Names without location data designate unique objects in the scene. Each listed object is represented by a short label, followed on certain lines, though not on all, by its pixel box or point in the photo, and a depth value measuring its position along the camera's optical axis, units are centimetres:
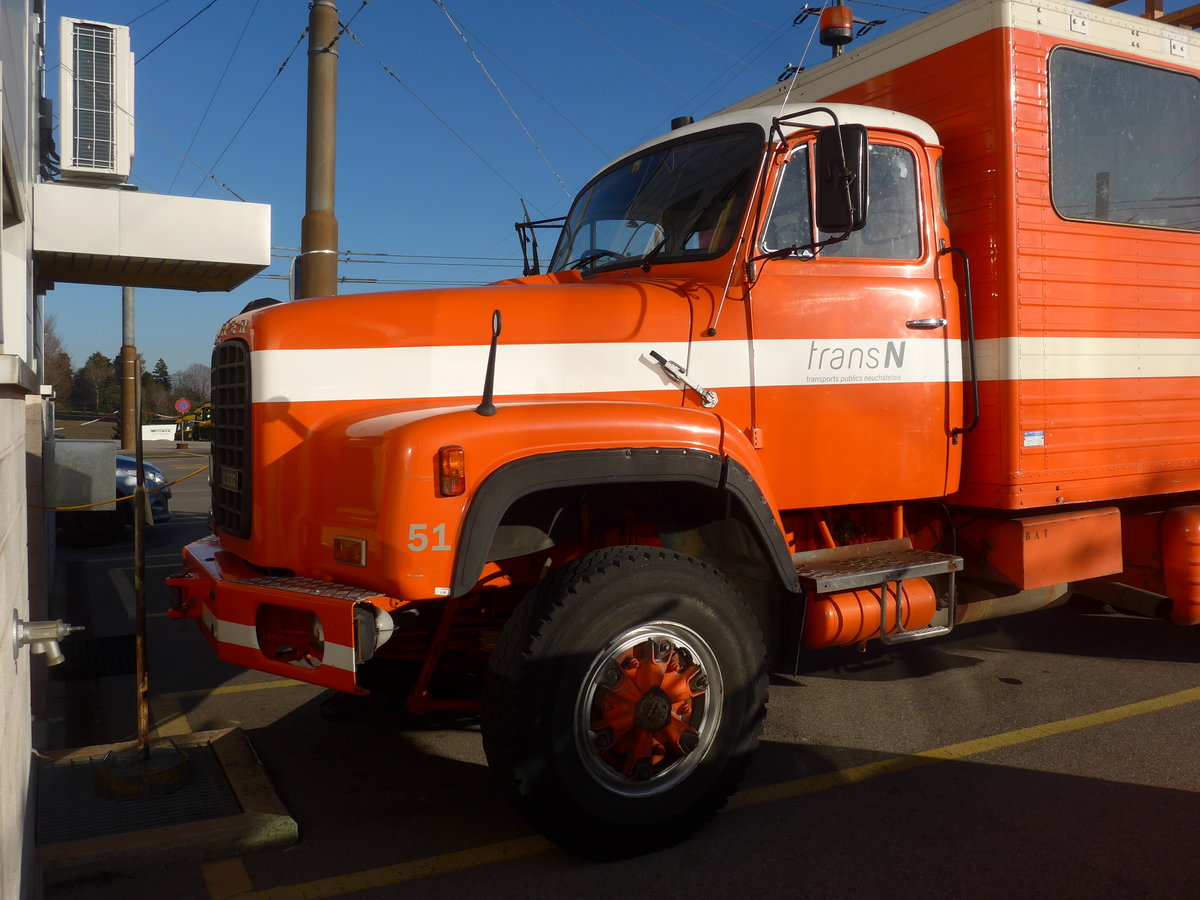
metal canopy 830
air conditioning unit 838
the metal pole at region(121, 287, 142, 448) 1630
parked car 1164
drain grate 365
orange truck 332
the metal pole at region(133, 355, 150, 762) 400
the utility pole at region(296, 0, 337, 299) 798
